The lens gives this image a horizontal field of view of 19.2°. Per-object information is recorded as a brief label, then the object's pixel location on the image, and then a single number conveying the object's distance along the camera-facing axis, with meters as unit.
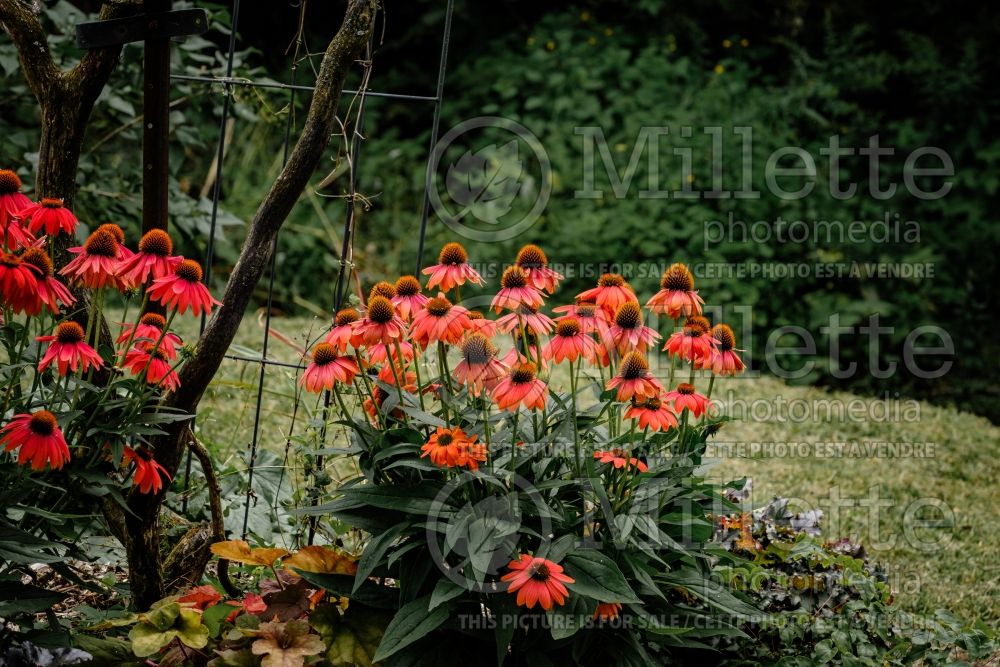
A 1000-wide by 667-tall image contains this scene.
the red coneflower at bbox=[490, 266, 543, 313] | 2.59
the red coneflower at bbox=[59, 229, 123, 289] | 2.56
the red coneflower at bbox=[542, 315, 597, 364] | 2.58
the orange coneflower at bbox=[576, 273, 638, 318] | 2.63
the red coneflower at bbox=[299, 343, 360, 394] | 2.61
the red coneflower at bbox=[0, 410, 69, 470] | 2.49
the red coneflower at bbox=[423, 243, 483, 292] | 2.60
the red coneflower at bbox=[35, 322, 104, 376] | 2.55
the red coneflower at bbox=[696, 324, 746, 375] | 2.66
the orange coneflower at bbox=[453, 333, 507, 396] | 2.58
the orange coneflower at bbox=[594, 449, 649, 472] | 2.60
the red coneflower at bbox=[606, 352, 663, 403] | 2.57
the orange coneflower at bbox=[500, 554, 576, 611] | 2.51
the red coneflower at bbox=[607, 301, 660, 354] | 2.60
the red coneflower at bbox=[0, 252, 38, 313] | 2.49
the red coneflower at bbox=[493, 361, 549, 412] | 2.52
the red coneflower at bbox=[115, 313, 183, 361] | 2.65
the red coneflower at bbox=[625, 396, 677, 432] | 2.60
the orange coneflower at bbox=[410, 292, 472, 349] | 2.55
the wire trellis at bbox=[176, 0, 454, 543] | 2.82
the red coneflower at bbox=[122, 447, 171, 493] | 2.63
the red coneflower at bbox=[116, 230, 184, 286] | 2.58
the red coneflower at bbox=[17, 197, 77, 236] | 2.57
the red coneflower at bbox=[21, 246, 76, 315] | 2.52
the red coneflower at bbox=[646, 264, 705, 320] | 2.64
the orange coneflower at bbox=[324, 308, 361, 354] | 2.59
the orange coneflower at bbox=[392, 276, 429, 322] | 2.62
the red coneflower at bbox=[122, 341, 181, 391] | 2.62
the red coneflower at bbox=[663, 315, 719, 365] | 2.64
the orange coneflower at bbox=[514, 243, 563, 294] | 2.62
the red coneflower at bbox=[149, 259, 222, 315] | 2.57
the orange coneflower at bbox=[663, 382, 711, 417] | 2.63
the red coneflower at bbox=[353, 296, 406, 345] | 2.56
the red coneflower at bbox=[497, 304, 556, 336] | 2.58
